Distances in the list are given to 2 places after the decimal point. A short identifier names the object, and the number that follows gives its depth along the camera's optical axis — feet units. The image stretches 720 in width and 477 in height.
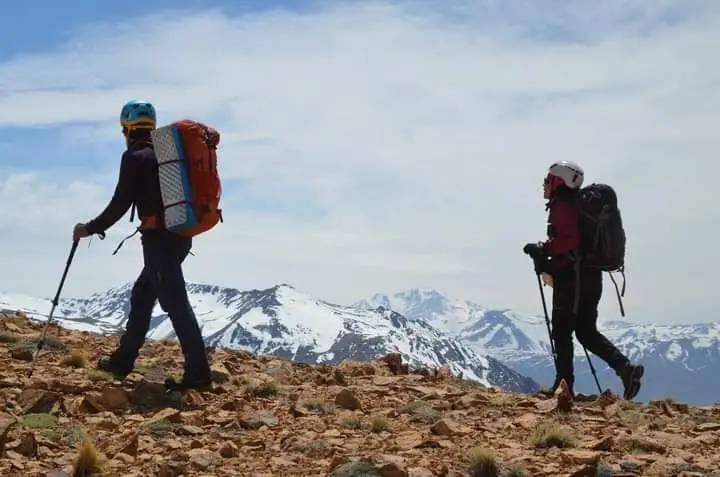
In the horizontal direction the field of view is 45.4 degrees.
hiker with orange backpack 32.37
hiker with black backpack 36.70
